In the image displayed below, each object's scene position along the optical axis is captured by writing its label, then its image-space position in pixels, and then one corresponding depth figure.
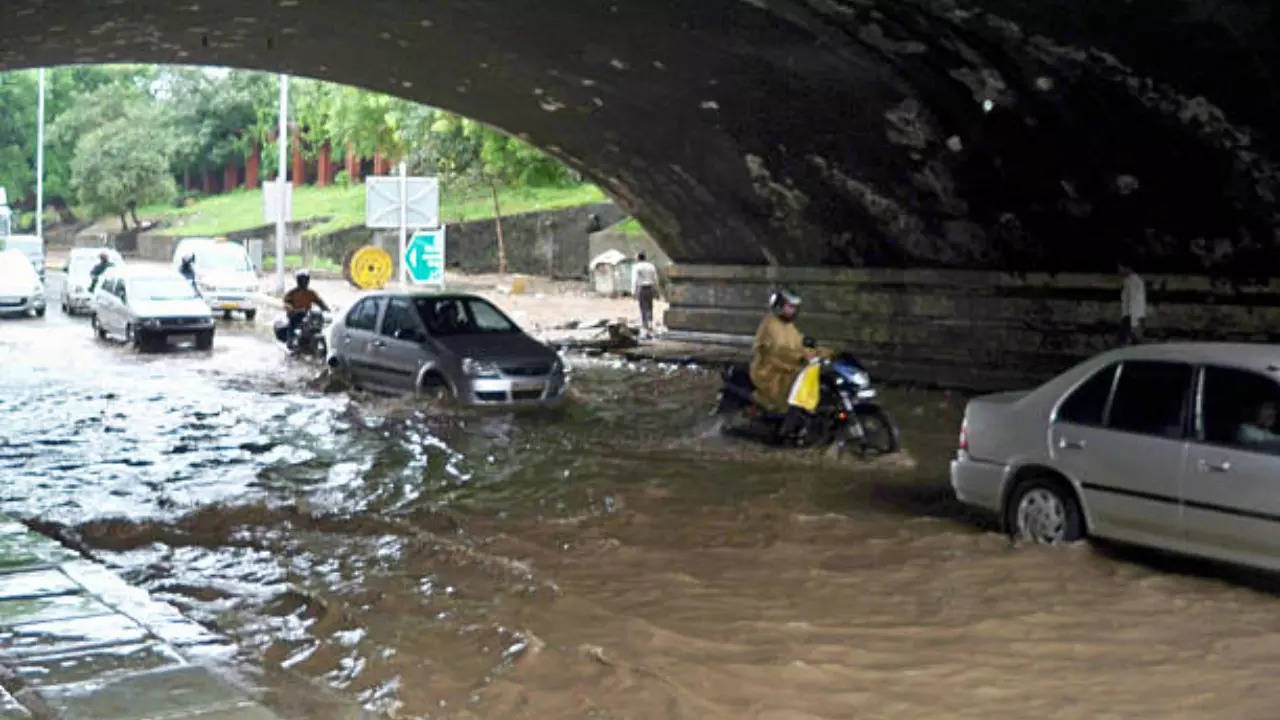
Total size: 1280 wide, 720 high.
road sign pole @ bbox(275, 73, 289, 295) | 37.78
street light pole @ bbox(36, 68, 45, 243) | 67.21
